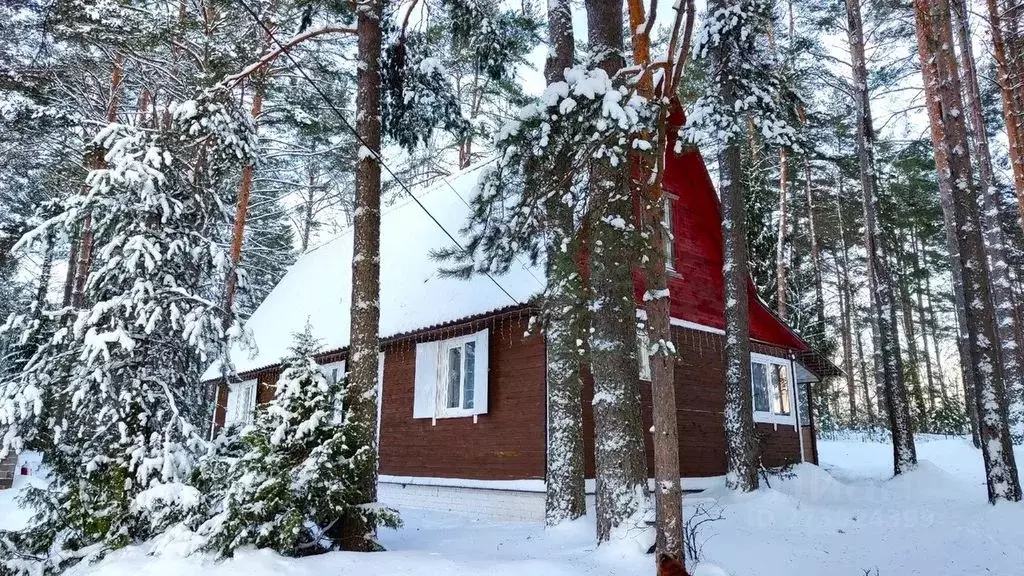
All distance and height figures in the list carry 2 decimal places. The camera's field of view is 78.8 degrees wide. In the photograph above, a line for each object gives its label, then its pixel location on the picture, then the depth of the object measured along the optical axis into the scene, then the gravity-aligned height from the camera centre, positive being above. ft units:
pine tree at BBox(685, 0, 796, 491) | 33.40 +15.81
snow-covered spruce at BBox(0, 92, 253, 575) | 20.29 +1.81
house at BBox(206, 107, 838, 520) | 32.27 +3.64
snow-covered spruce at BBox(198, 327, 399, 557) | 18.04 -1.55
